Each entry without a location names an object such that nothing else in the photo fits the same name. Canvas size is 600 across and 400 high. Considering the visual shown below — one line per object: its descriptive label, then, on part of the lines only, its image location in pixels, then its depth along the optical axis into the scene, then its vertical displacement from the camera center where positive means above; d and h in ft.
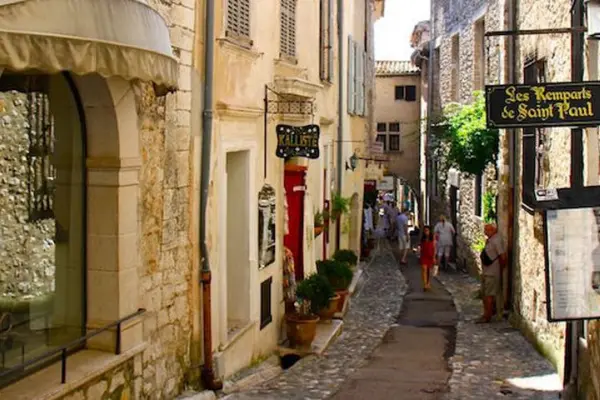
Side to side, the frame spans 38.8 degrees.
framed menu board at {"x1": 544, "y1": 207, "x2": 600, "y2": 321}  19.12 -1.37
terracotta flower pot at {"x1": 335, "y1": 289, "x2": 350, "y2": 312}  45.09 -5.21
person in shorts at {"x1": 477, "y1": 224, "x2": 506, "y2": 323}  44.32 -3.52
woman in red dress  58.75 -4.00
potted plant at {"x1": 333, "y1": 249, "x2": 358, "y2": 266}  51.85 -3.40
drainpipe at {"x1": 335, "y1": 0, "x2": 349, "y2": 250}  56.65 +7.28
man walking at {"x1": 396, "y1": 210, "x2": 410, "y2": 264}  77.20 -3.10
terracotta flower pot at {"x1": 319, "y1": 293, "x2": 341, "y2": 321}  41.70 -5.42
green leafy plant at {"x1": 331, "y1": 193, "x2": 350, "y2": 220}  54.54 -0.31
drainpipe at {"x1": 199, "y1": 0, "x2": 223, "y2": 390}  25.32 +0.60
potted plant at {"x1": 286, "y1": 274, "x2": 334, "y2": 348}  36.47 -4.88
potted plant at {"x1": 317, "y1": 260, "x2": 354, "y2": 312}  45.34 -3.95
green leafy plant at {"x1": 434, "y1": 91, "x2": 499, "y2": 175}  53.42 +3.92
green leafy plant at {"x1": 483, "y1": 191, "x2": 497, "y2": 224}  53.00 -0.36
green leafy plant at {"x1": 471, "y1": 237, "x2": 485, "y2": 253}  58.73 -3.11
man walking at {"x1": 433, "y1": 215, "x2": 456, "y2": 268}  68.64 -2.82
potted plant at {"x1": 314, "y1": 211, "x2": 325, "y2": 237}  47.57 -1.25
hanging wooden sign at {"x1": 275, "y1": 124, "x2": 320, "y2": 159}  35.60 +2.57
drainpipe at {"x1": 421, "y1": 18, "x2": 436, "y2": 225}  86.94 +7.41
